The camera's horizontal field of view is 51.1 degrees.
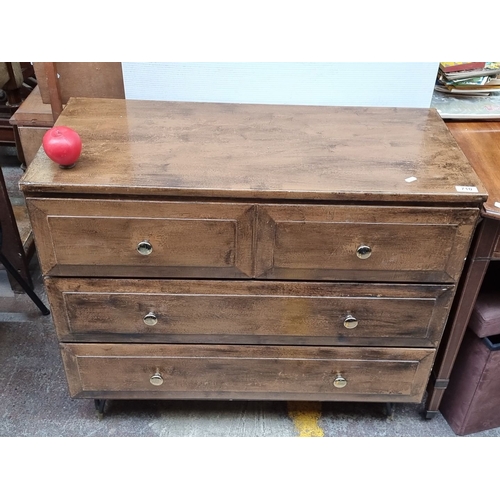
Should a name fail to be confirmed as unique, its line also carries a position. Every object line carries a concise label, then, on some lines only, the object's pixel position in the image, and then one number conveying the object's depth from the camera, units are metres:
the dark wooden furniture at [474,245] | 1.35
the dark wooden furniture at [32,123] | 2.11
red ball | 1.21
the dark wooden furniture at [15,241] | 1.96
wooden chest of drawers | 1.26
